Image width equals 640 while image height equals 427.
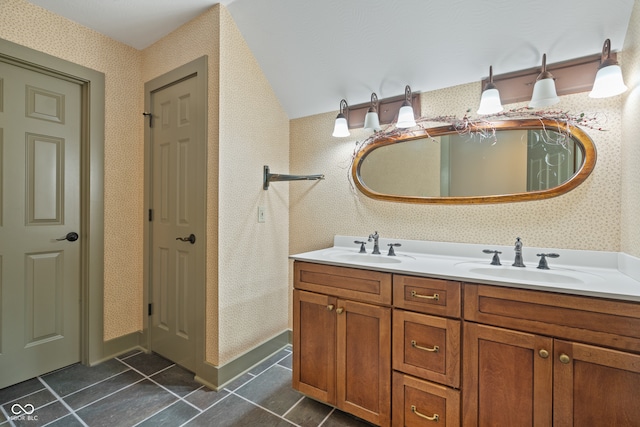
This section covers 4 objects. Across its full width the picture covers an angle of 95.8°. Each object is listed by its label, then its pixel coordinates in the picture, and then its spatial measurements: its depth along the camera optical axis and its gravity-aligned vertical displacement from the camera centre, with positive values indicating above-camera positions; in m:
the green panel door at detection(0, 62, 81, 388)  1.81 -0.09
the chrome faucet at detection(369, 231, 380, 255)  1.97 -0.22
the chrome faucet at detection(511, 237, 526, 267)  1.52 -0.23
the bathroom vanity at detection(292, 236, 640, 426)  1.05 -0.55
